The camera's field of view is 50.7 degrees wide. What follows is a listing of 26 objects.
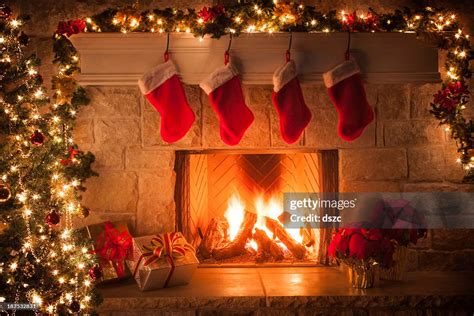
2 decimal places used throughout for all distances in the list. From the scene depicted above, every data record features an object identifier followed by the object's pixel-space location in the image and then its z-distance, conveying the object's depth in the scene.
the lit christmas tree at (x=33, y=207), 2.38
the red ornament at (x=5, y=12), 2.35
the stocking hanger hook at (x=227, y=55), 2.70
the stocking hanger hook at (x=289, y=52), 2.72
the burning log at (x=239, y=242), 3.15
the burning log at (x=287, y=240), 3.15
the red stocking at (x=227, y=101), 2.66
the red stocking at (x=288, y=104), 2.66
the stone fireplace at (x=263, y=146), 2.92
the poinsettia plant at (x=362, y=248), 2.49
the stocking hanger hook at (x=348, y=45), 2.73
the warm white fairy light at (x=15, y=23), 2.43
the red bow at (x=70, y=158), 2.79
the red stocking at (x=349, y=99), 2.68
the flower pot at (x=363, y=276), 2.58
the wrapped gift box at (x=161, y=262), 2.58
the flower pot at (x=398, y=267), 2.69
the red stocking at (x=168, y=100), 2.66
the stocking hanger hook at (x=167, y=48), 2.71
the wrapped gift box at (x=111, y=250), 2.68
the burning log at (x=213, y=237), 3.18
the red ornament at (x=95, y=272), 2.47
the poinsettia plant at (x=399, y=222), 2.64
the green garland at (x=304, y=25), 2.67
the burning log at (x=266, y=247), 3.15
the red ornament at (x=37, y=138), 2.35
